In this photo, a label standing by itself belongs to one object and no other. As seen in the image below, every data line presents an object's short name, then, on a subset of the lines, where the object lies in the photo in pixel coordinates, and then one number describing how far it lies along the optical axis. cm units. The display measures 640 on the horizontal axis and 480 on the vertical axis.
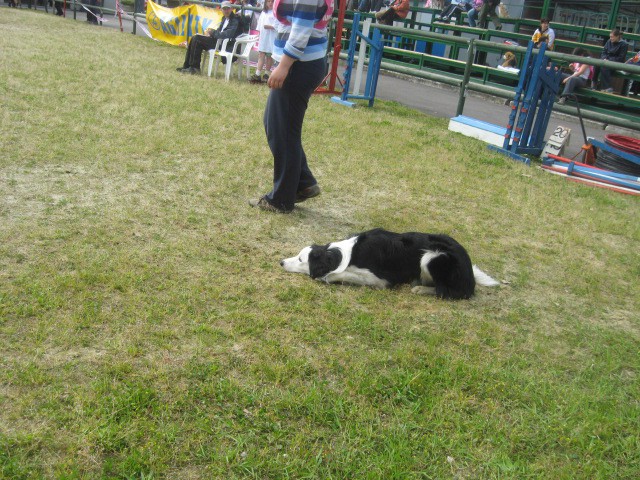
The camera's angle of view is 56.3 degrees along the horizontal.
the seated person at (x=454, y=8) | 1803
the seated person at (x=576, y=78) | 1226
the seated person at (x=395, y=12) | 1706
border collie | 399
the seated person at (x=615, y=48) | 1304
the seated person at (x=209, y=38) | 1198
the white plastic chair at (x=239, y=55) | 1161
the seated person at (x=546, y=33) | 1394
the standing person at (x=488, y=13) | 1659
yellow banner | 1522
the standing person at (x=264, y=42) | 1177
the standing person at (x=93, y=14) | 2078
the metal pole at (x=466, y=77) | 1014
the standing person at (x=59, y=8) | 2255
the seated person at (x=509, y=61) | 1484
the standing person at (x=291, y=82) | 447
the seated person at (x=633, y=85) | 1257
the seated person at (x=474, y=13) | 1723
